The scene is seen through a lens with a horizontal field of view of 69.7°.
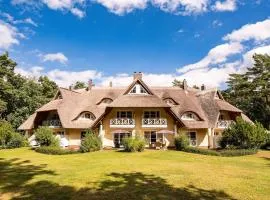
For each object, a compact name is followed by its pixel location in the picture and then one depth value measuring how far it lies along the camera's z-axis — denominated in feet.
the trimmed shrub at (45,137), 75.98
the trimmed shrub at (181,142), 73.88
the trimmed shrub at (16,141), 88.71
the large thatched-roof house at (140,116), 80.05
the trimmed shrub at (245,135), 69.11
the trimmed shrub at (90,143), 71.38
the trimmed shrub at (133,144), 68.80
